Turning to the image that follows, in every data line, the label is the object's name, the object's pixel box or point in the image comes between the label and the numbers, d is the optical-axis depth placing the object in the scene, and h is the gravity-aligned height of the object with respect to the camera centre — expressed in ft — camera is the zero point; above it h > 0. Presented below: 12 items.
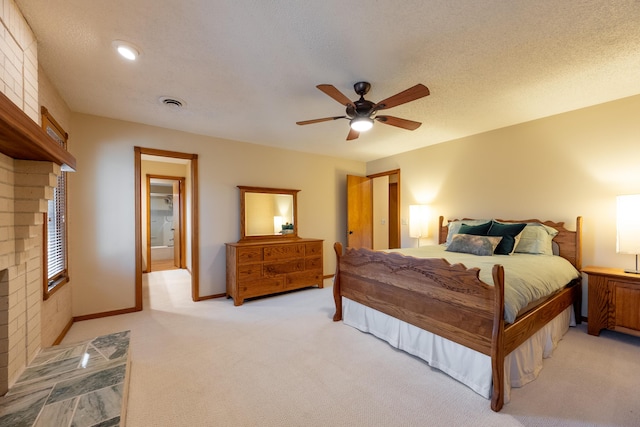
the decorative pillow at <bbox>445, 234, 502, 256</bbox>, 9.74 -1.25
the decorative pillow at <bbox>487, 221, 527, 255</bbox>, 9.83 -0.88
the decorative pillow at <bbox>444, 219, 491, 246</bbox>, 11.89 -0.60
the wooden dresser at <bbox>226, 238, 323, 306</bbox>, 12.01 -2.66
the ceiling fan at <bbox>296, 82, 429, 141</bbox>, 6.57 +2.94
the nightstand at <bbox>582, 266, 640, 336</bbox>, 8.02 -2.85
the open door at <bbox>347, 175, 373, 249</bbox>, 16.97 +0.01
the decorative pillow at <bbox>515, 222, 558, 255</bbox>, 9.87 -1.10
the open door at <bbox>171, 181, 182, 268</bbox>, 19.98 -0.83
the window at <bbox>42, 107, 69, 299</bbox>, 7.52 -0.59
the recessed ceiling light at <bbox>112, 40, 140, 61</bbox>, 6.06 +3.89
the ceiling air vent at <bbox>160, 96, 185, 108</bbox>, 8.93 +3.85
